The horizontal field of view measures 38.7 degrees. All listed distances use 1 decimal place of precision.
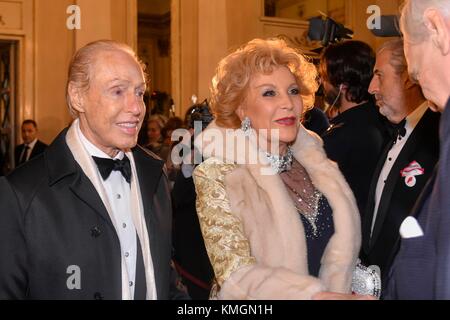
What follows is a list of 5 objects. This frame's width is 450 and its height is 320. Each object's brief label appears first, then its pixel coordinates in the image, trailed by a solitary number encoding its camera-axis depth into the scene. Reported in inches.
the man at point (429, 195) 55.0
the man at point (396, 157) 113.7
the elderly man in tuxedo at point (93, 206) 78.7
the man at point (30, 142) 330.6
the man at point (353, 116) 134.8
